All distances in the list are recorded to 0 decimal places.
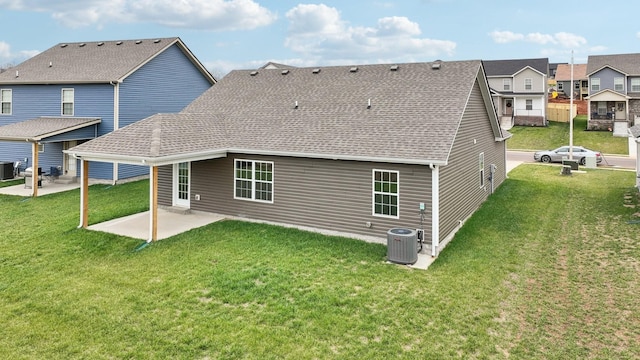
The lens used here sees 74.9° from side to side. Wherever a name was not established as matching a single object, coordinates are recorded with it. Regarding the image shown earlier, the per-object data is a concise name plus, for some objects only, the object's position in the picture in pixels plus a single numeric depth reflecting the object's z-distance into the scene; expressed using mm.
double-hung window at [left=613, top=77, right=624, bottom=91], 44906
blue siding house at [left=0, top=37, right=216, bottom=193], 21656
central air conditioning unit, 10461
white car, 28219
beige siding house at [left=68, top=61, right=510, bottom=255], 12023
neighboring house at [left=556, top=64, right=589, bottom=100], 59978
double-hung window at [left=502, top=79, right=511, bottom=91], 48625
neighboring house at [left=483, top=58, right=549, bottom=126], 46094
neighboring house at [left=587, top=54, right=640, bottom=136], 41562
